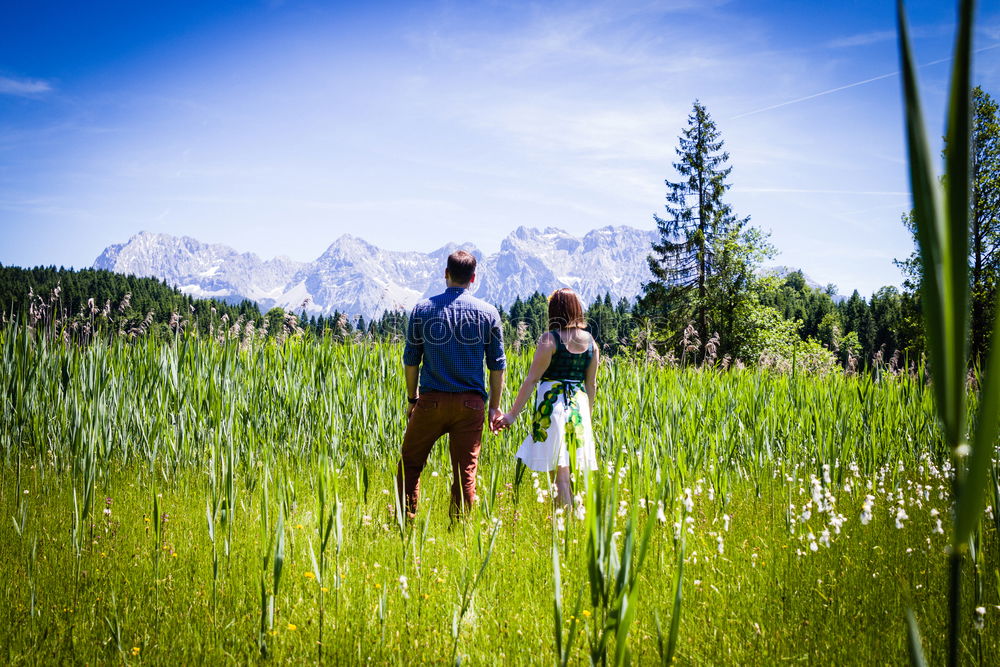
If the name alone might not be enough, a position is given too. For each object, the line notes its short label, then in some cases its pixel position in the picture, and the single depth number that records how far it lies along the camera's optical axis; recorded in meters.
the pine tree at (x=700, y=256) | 36.19
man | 4.70
